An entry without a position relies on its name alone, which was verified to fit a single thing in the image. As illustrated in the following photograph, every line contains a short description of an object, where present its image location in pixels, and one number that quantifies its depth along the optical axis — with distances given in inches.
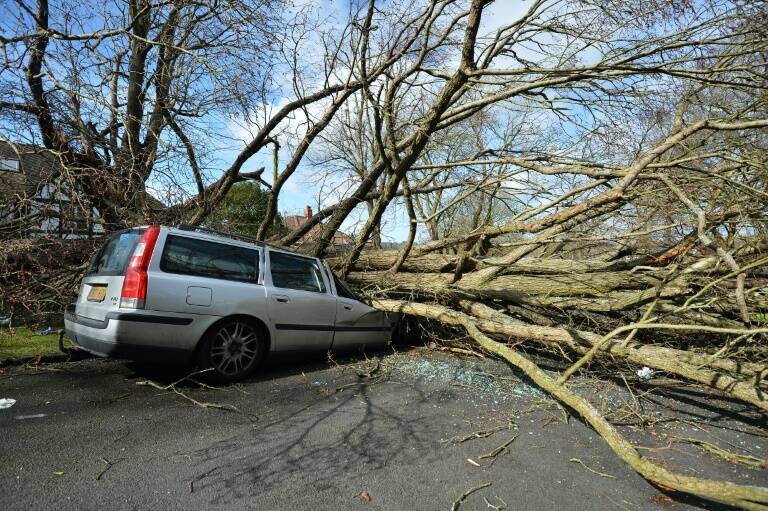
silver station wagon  171.5
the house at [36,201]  262.8
